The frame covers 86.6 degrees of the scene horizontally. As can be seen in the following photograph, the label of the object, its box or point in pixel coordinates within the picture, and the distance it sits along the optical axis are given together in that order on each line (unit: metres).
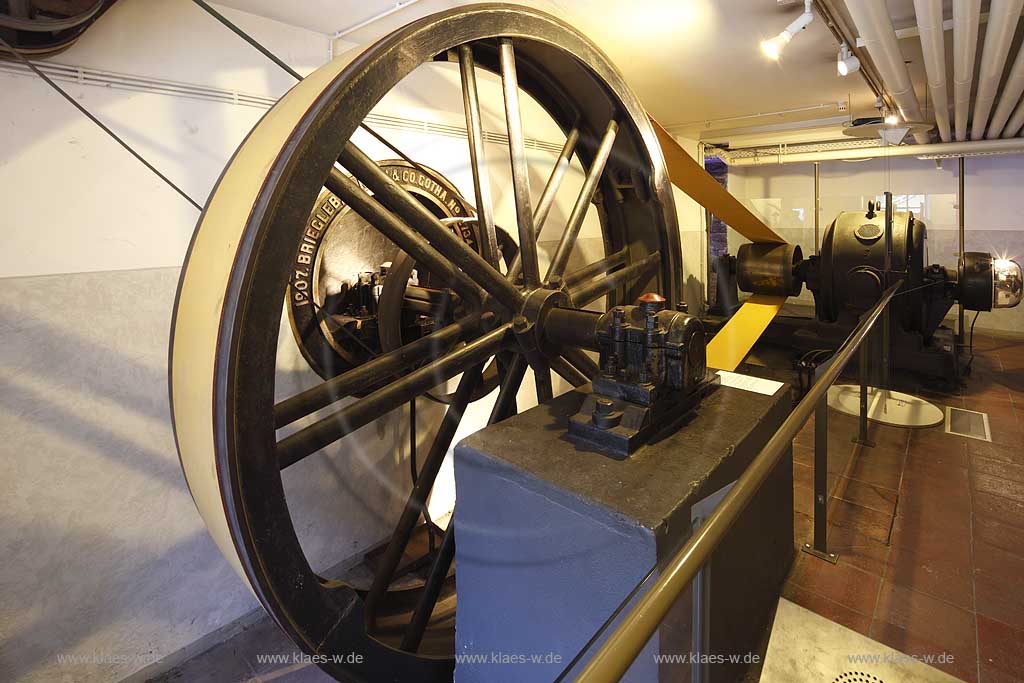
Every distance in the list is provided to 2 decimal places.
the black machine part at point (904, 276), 3.50
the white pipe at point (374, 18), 1.89
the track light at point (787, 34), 2.22
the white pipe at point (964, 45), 2.12
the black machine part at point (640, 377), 1.20
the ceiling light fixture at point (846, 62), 2.69
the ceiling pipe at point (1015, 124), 3.96
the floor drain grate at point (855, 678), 1.31
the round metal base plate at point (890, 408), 3.12
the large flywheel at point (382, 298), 0.92
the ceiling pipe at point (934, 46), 2.09
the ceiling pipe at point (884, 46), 2.09
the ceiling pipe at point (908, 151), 4.75
